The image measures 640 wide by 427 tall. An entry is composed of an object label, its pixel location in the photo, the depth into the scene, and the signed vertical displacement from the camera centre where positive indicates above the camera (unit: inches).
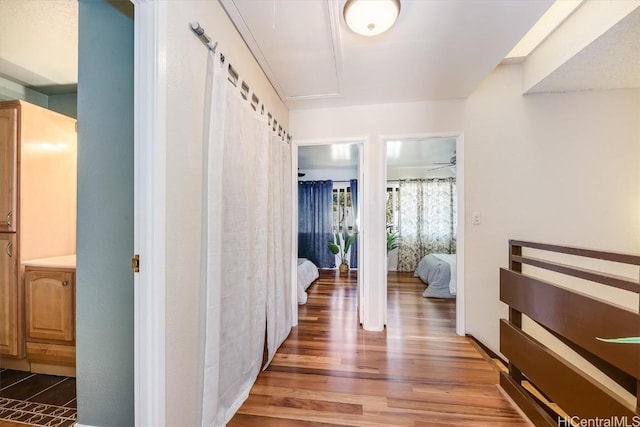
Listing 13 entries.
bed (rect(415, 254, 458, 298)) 145.5 -39.1
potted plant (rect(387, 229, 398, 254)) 205.4 -21.7
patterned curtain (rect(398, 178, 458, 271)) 213.0 -3.7
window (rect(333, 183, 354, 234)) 235.1 +5.6
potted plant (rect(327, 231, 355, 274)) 209.9 -27.4
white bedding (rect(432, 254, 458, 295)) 141.7 -30.9
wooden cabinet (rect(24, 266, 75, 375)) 67.8 -27.2
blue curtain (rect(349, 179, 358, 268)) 226.7 +1.8
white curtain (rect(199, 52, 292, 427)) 48.6 -7.9
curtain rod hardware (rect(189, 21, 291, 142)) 45.6 +34.1
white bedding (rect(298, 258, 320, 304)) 134.5 -39.3
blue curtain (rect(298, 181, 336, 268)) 233.5 -4.8
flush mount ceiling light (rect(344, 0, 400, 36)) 52.5 +44.2
